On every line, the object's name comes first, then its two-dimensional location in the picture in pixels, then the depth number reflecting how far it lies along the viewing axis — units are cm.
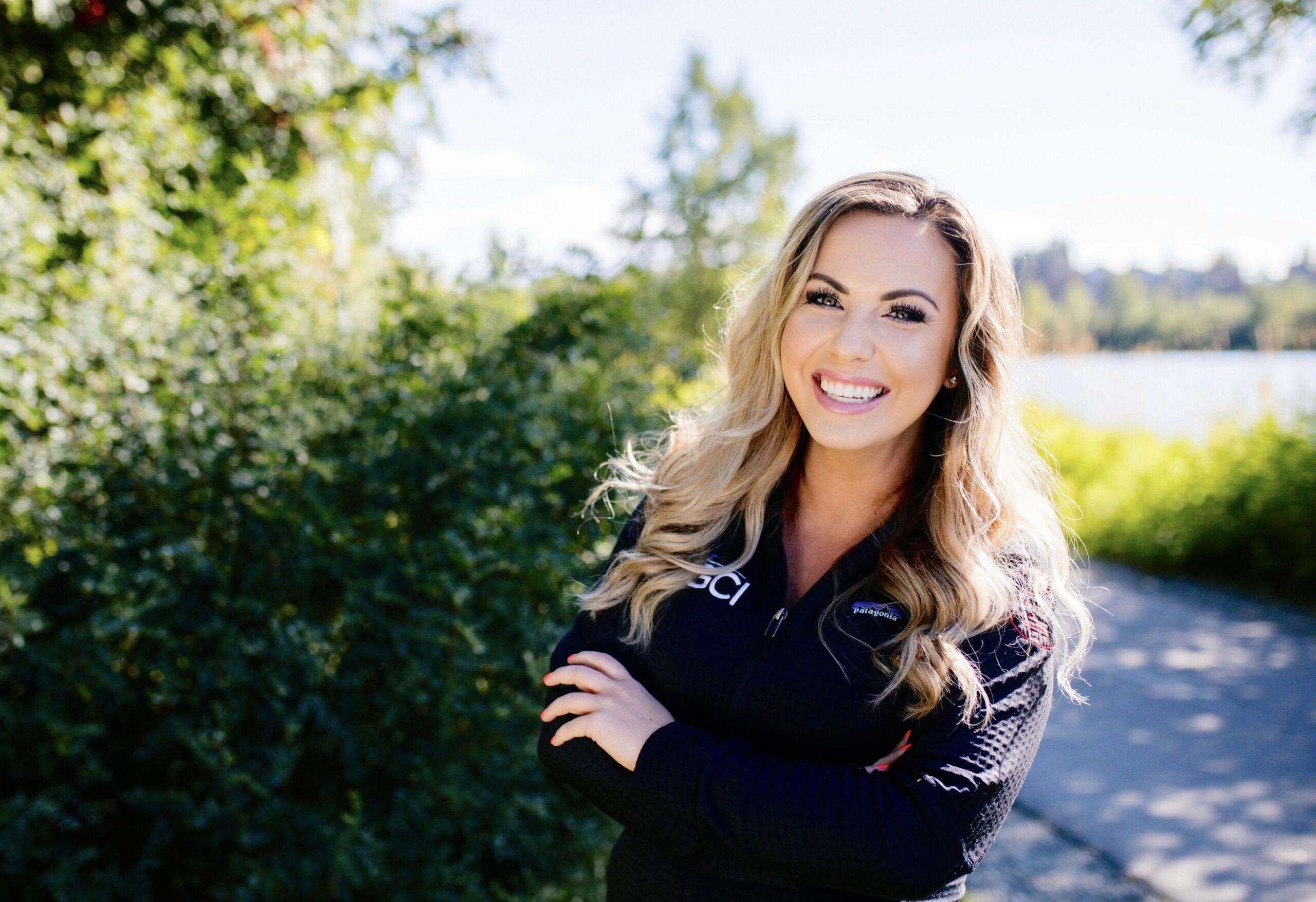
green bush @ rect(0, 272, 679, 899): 274
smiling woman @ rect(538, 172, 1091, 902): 157
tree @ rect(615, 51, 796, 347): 1848
